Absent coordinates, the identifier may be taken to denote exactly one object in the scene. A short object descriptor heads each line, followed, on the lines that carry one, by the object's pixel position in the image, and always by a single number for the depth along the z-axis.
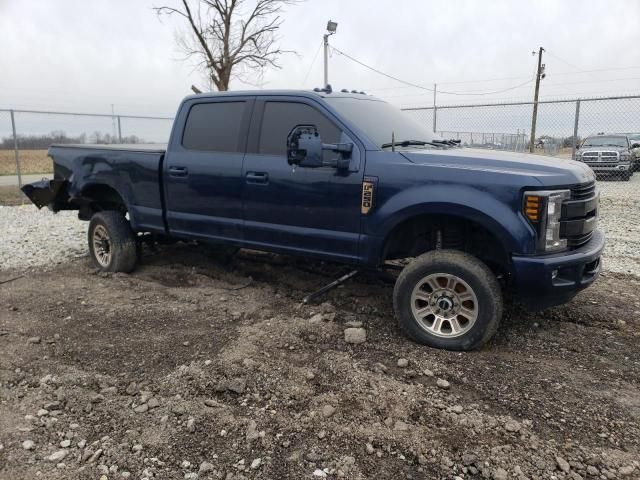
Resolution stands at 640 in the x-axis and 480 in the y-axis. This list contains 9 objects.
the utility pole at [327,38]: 15.42
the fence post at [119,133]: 13.75
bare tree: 13.09
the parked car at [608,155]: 15.70
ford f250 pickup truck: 3.65
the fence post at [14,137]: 11.96
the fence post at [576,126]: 10.25
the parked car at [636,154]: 18.35
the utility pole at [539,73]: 27.55
